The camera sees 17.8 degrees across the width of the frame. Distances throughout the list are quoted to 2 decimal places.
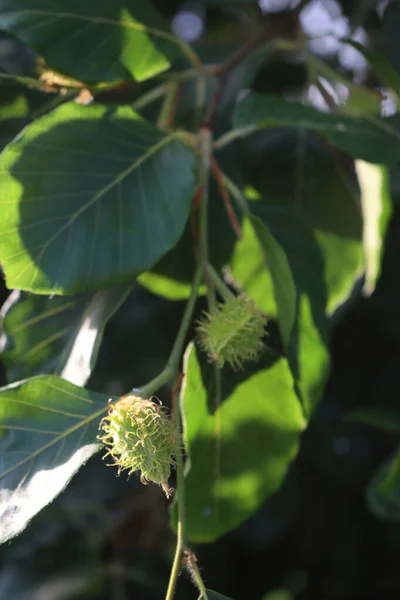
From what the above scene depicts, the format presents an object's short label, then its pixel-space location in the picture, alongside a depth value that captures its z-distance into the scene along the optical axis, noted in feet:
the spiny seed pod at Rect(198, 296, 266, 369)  1.05
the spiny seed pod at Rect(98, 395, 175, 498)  0.99
